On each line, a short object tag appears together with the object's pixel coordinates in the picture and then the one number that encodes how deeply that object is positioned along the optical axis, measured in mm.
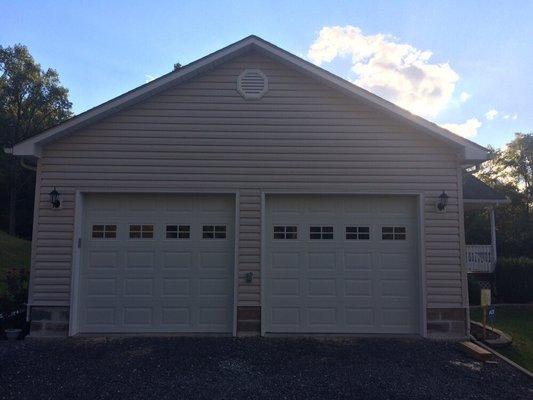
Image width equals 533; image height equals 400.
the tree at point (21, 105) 27672
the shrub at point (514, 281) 12188
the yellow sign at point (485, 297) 7404
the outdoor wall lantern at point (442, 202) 7566
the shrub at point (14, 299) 7719
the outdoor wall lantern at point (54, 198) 7492
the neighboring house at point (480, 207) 10336
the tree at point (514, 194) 20047
